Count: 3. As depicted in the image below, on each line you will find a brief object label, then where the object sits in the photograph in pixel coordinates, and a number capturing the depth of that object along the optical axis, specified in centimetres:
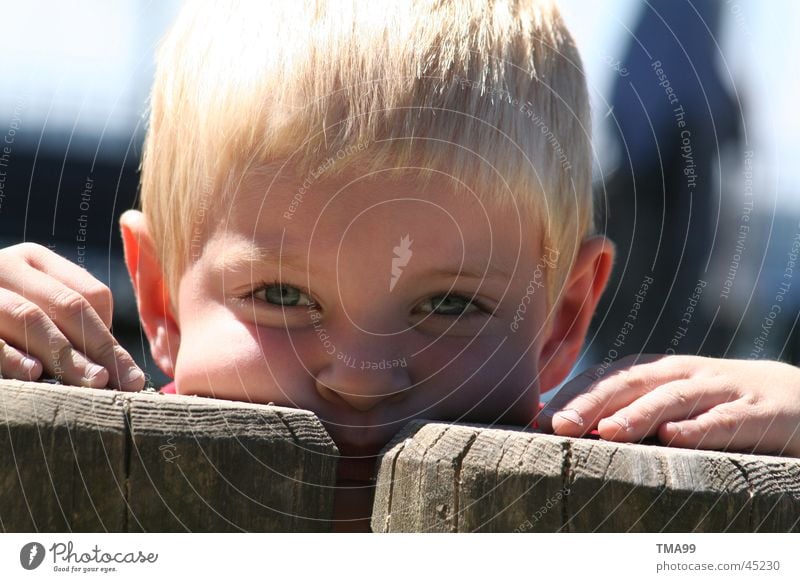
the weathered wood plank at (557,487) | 116
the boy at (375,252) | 123
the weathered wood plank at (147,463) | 114
